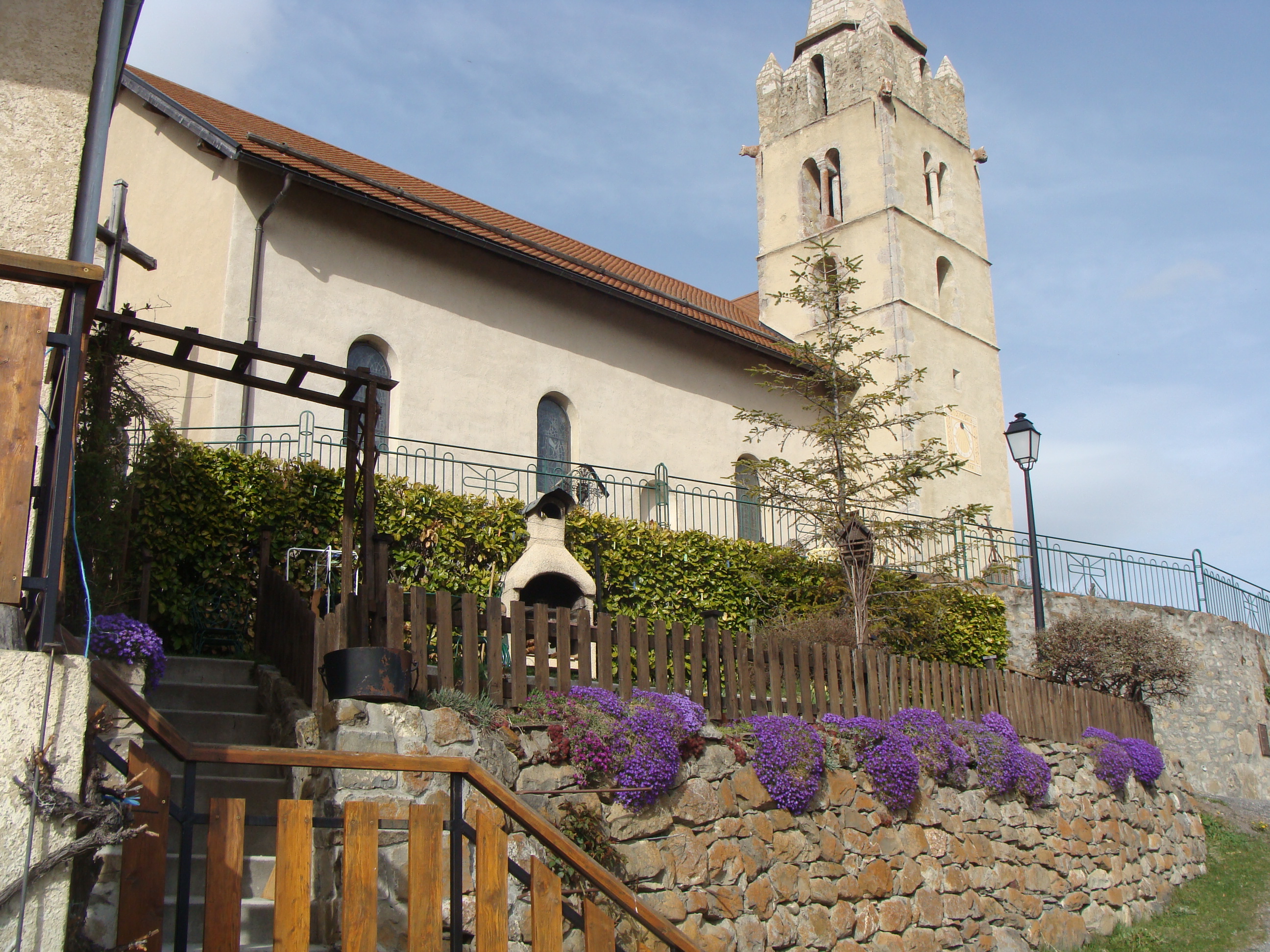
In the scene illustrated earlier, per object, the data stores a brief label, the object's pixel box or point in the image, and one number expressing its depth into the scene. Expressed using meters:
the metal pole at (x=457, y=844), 4.27
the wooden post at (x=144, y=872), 3.58
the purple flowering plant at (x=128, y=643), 6.61
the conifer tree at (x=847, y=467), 13.91
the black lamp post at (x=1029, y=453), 15.77
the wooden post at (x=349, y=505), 8.32
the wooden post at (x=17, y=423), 3.28
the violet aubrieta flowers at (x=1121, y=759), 12.59
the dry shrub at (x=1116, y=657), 15.67
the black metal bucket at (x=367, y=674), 6.67
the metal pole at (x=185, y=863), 3.71
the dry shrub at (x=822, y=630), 13.40
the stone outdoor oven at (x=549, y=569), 12.02
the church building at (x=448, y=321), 14.09
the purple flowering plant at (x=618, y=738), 7.48
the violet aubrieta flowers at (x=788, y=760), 8.60
